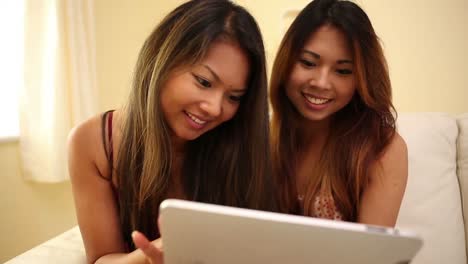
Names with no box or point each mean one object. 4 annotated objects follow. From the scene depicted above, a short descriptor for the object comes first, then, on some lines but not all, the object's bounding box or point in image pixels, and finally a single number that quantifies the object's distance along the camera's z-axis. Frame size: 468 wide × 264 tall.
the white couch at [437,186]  1.06
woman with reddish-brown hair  0.86
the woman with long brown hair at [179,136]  0.71
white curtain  1.48
